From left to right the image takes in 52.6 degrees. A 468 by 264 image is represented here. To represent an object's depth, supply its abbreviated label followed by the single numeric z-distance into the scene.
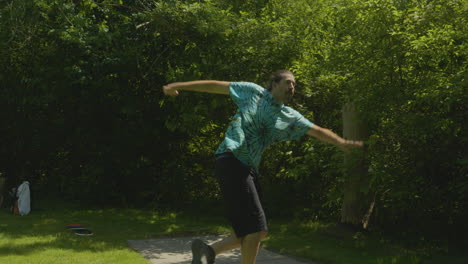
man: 3.42
